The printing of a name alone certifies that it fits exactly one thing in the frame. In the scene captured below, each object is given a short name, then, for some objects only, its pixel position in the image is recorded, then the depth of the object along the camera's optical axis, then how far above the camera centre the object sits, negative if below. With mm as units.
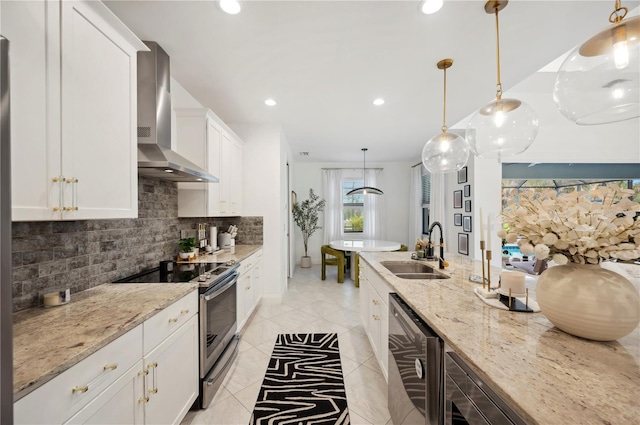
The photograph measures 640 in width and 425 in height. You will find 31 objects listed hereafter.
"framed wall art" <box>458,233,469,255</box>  4434 -537
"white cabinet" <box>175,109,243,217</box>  2742 +688
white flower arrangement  861 -51
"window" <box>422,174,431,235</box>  6262 +328
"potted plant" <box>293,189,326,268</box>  6488 -41
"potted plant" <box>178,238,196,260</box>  2594 -326
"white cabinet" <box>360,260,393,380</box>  1907 -841
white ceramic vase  833 -302
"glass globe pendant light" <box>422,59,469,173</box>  2166 +532
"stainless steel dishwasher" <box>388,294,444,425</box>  1104 -756
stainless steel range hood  1916 +815
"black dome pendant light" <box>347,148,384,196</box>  5343 +486
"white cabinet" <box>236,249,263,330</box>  2768 -864
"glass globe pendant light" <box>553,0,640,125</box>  890 +504
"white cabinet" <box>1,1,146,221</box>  941 +469
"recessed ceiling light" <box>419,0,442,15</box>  1578 +1292
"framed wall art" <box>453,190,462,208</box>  4656 +267
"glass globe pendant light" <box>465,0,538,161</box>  1574 +551
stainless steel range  1812 -742
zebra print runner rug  1769 -1377
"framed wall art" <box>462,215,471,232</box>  4340 -174
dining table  4855 -635
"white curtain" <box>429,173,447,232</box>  5191 +285
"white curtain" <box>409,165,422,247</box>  6383 +238
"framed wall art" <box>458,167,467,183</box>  4453 +657
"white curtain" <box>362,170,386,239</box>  6758 -84
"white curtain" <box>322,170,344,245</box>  6770 +217
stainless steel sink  2296 -490
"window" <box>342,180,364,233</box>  6953 +107
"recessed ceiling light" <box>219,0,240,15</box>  1586 +1311
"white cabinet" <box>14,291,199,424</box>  833 -684
